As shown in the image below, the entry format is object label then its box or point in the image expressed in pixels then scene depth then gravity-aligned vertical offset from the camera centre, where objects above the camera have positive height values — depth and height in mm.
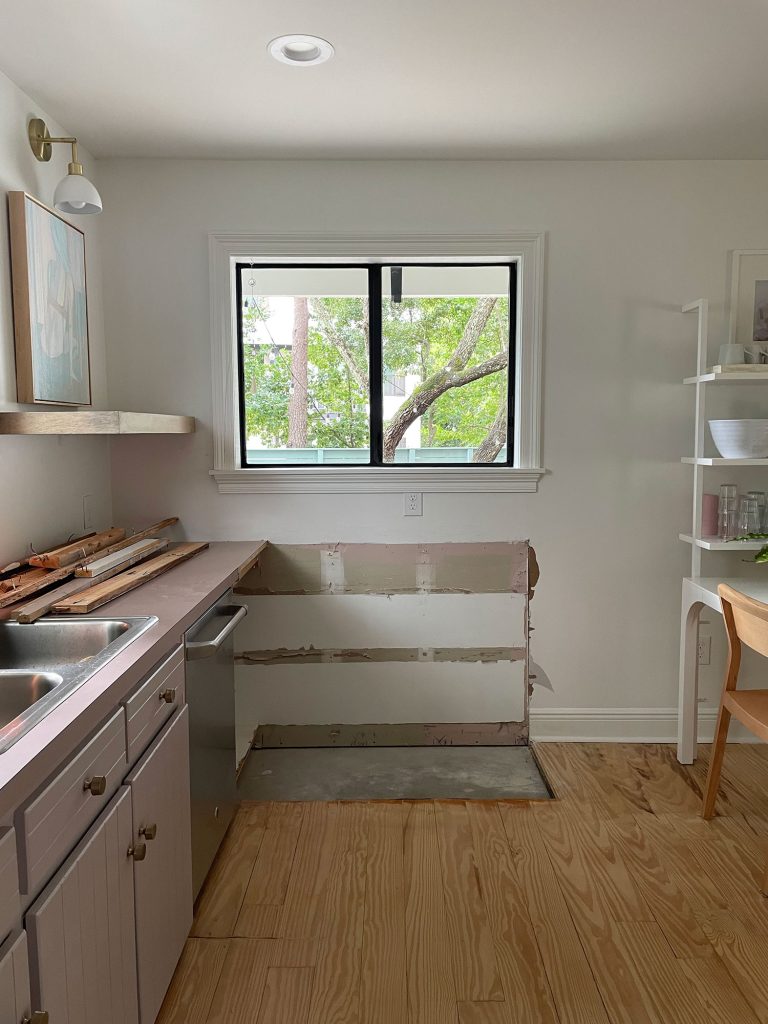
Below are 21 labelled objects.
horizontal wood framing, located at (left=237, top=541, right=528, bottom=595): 3219 -542
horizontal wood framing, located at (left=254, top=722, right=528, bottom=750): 3273 -1255
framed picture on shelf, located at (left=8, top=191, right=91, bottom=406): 2273 +428
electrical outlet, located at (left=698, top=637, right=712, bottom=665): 3232 -881
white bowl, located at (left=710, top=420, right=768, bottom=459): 2807 +10
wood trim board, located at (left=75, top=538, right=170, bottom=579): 2248 -380
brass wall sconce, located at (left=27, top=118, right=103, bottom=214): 2219 +710
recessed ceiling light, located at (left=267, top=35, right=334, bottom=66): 2086 +1078
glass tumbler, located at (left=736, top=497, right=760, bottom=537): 2928 -297
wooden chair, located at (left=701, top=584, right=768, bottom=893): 2230 -790
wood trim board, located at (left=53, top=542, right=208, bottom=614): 1908 -407
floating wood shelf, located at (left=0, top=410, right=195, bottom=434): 2061 +46
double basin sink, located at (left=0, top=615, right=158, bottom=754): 1819 -474
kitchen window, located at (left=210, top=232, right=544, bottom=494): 3150 +257
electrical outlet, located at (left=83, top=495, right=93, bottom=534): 2873 -278
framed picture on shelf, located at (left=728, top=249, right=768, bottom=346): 3053 +564
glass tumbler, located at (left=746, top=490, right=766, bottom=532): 2932 -245
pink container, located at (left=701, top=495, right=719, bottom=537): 2998 -301
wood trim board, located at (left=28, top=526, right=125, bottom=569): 2223 -347
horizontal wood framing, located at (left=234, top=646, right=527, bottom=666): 3262 -914
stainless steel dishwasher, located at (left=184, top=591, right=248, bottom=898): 2037 -848
